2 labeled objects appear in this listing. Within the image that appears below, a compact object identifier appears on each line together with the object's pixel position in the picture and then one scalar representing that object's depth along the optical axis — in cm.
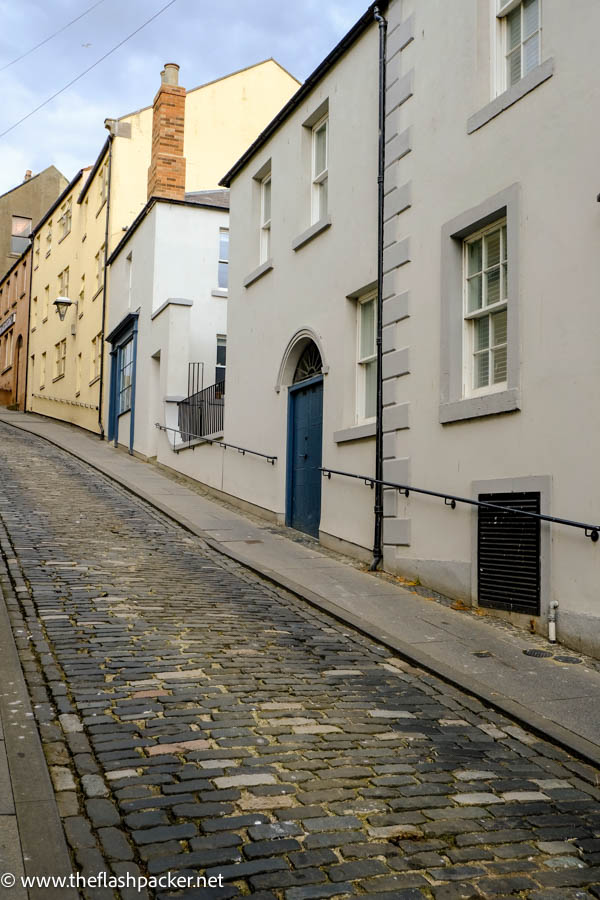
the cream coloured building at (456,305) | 783
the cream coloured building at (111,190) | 2823
